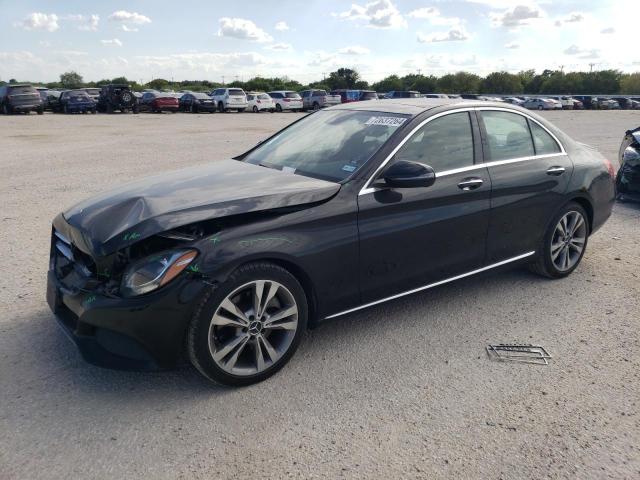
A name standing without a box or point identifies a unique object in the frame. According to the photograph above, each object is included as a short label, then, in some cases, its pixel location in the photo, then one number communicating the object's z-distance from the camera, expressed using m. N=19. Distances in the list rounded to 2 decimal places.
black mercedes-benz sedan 3.00
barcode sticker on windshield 3.95
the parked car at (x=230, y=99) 38.06
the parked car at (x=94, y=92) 35.77
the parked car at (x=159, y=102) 35.72
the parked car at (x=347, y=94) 42.00
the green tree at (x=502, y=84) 95.38
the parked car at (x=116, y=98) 34.47
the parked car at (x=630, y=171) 7.21
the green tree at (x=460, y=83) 95.04
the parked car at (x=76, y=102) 33.09
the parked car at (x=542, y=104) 52.88
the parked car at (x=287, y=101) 40.88
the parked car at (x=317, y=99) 41.77
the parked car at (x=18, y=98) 30.23
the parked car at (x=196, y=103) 37.66
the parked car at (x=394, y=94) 43.64
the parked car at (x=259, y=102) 39.81
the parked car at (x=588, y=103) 59.41
